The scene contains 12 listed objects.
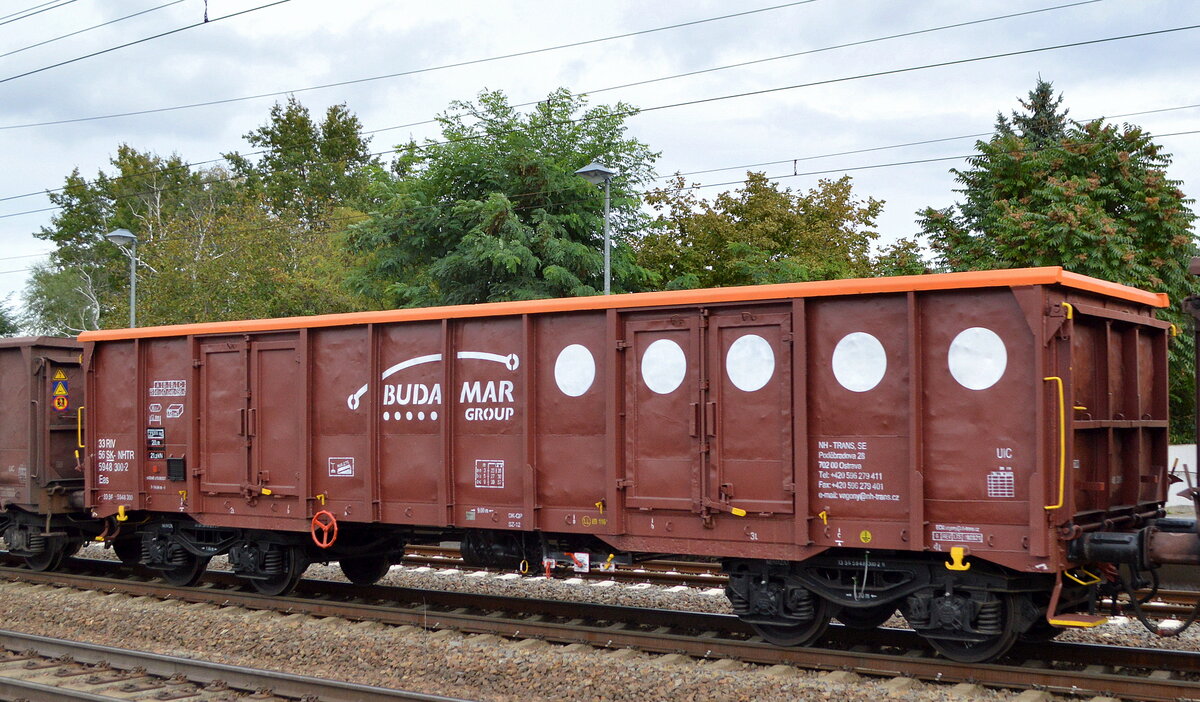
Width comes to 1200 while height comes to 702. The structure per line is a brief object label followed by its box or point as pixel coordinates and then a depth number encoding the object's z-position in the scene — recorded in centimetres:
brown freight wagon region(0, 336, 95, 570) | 1348
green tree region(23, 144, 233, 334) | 5622
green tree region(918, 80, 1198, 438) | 2211
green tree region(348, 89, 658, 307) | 2352
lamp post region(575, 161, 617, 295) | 1803
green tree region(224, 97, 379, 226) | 5566
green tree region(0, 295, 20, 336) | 4817
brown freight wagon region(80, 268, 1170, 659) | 791
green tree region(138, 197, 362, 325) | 3388
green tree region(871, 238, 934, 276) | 2562
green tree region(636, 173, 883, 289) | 2693
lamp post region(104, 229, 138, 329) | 2573
